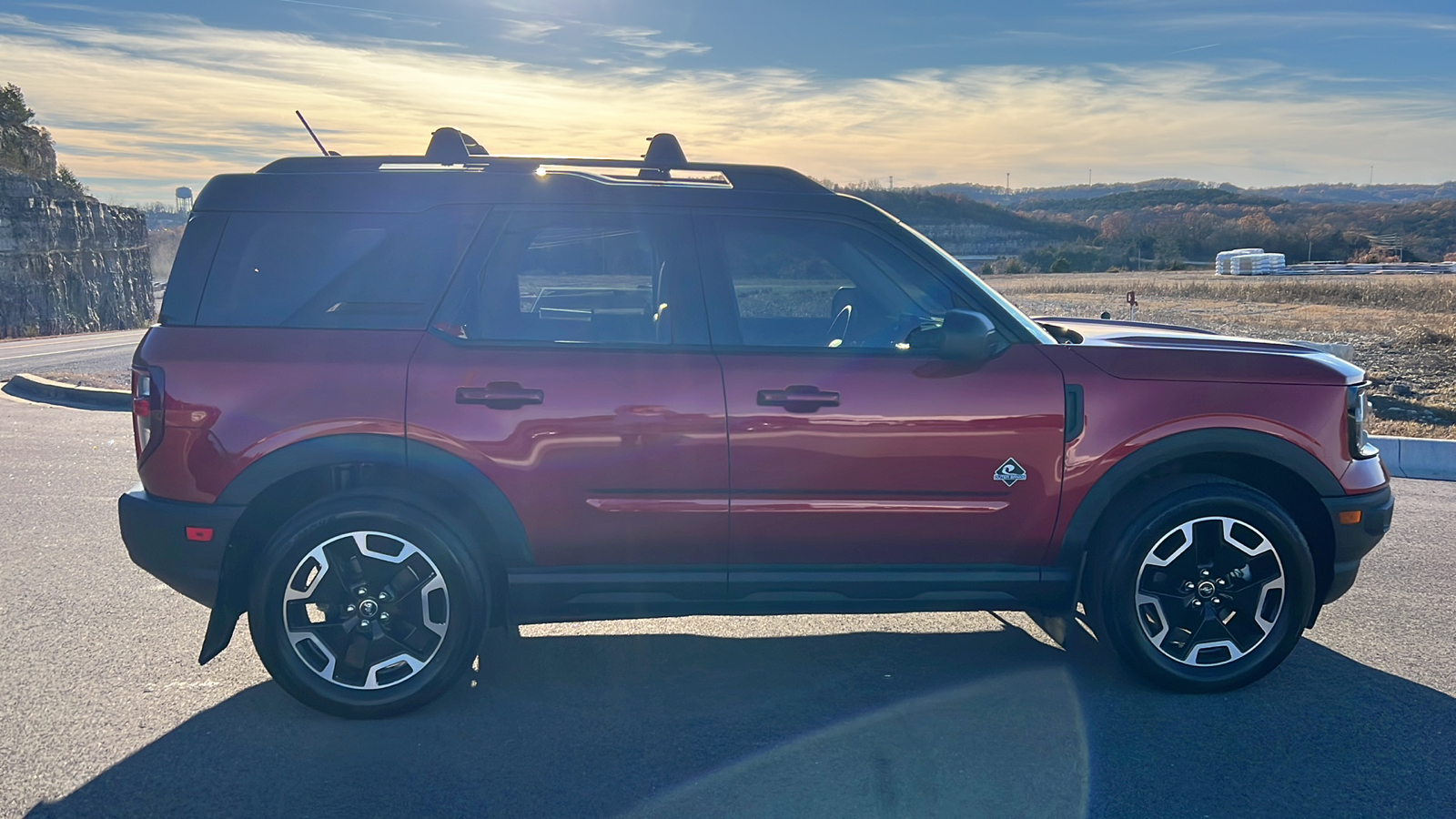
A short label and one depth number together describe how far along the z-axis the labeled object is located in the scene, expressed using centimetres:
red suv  375
